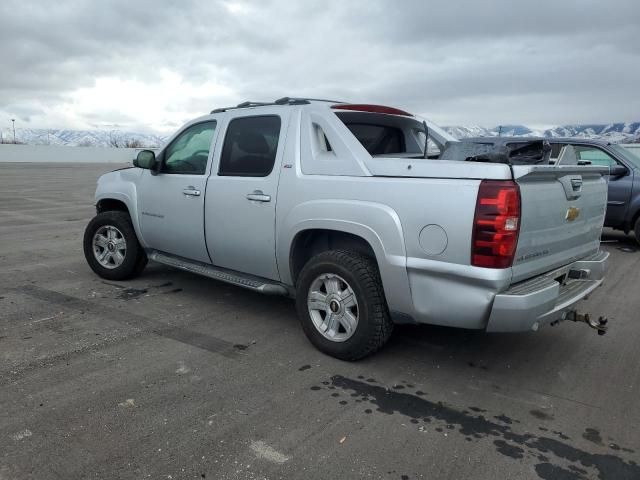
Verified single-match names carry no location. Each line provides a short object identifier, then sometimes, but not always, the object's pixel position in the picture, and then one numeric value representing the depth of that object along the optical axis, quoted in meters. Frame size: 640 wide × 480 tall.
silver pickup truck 3.18
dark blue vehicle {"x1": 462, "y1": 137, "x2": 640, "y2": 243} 8.81
